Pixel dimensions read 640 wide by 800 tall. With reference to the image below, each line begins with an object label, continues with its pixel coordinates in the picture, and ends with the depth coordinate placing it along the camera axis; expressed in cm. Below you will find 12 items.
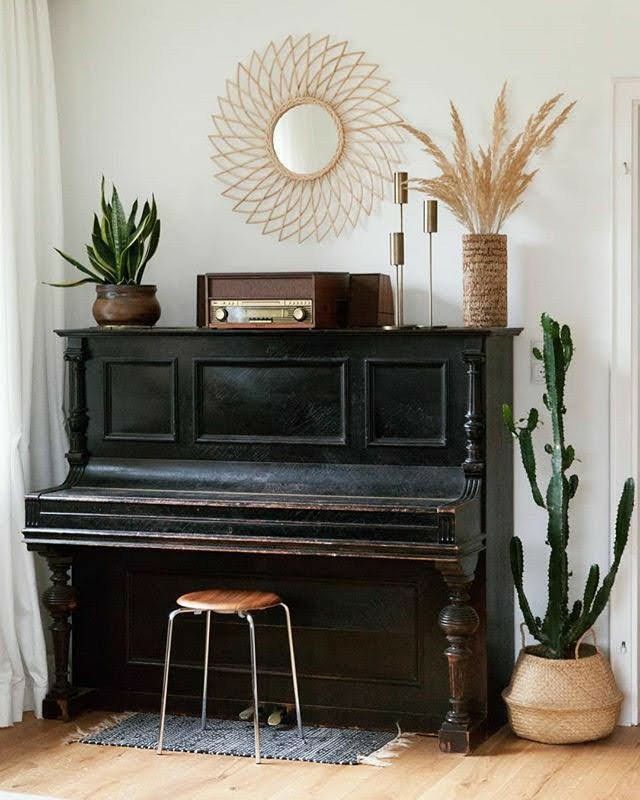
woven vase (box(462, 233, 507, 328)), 461
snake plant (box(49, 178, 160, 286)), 490
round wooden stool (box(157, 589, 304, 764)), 436
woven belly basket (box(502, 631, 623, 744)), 446
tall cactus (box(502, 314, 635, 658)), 452
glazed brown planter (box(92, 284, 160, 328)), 490
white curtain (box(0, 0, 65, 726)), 487
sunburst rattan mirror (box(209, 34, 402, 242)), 495
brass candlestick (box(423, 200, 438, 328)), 463
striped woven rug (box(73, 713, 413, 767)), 443
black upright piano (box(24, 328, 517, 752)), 442
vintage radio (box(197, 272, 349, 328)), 461
